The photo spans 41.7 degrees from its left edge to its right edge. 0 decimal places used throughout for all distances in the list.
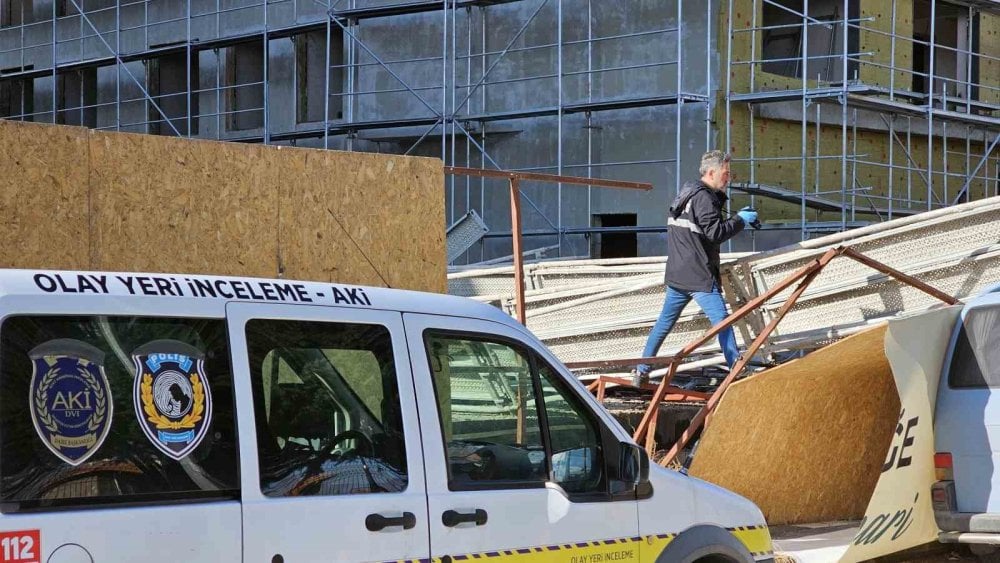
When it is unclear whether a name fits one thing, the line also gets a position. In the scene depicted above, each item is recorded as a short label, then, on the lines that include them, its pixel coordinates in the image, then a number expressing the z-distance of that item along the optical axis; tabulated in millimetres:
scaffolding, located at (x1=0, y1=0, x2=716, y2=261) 19656
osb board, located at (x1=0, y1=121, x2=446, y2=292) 6668
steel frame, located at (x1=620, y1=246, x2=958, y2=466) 8141
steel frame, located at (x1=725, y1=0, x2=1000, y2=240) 18297
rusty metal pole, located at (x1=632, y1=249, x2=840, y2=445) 8211
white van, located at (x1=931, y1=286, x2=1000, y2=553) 7574
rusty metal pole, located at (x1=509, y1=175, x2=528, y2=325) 8359
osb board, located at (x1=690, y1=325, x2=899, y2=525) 8070
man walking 9125
